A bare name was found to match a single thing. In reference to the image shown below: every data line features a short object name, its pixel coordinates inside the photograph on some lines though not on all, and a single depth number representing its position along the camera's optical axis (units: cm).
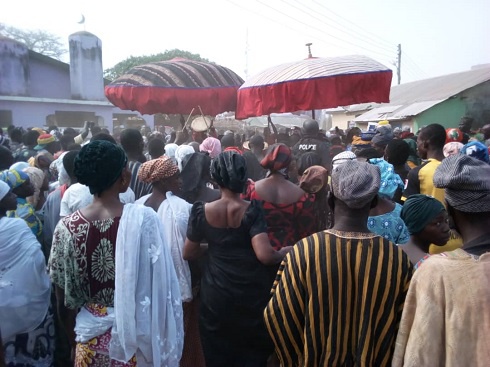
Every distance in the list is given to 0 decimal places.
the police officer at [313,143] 650
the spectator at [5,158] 477
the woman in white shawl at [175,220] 351
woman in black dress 307
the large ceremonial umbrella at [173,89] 746
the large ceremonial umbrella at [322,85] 549
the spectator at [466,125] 926
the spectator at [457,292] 166
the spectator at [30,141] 719
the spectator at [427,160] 419
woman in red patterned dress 368
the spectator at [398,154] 484
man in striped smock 203
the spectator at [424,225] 269
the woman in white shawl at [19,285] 283
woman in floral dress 253
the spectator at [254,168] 622
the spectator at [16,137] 907
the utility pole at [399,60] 4397
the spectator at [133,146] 488
